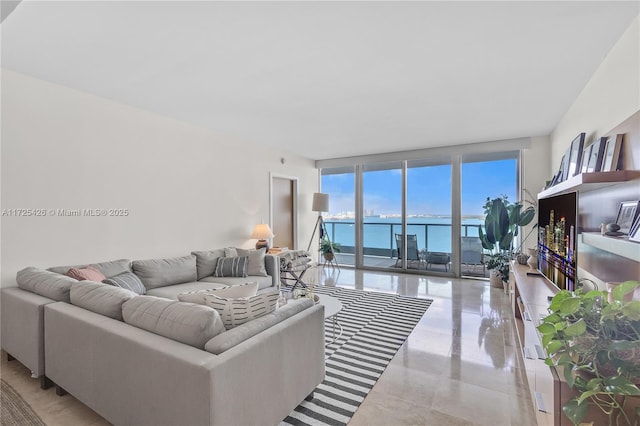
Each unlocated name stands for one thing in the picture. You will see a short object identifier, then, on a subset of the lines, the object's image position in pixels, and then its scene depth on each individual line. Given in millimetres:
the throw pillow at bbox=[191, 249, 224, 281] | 3934
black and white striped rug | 1931
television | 2193
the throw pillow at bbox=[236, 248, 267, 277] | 4117
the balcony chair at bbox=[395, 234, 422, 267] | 6230
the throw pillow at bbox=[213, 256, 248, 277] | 3938
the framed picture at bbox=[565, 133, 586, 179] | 2732
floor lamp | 6469
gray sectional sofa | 1335
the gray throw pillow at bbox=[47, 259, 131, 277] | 2830
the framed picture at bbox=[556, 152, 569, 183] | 3162
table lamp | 5105
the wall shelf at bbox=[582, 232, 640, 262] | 1241
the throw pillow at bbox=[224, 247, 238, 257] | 4299
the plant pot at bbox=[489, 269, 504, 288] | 4914
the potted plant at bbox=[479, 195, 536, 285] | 4789
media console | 1347
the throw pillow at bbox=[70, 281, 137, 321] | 1818
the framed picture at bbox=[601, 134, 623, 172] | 1948
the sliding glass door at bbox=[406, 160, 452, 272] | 5914
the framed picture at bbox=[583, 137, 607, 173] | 2156
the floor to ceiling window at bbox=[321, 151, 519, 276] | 5613
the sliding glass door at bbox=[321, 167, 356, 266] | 6988
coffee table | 2799
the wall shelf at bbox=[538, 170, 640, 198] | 1658
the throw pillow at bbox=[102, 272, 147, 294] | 2785
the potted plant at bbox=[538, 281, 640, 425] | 996
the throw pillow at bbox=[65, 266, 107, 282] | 2650
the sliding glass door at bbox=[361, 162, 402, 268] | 6449
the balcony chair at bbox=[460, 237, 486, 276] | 5645
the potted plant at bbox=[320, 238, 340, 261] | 6738
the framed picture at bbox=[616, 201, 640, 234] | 1622
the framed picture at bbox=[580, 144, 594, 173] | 2425
